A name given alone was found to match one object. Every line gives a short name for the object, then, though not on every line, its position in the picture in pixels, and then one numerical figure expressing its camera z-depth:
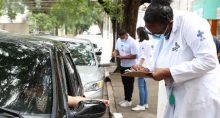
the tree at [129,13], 11.56
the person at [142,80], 5.74
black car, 2.15
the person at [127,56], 6.59
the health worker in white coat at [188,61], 2.23
